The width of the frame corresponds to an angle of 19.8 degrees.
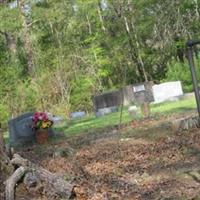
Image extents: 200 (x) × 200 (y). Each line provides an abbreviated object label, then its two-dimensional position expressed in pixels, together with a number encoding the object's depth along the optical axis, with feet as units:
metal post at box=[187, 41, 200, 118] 30.98
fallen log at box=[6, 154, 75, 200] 19.74
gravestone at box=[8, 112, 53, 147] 44.47
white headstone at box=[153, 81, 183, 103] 70.59
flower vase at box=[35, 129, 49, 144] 43.51
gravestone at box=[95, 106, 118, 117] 65.17
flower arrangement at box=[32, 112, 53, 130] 43.98
